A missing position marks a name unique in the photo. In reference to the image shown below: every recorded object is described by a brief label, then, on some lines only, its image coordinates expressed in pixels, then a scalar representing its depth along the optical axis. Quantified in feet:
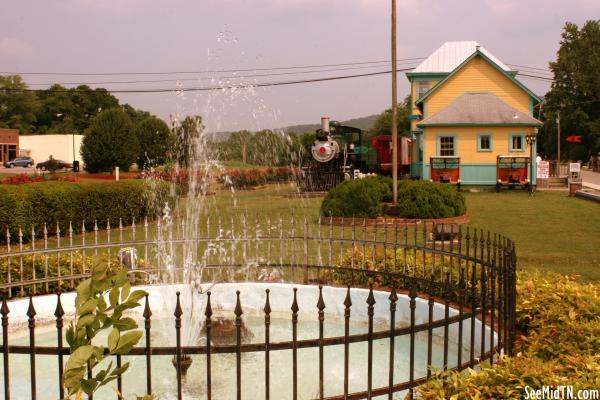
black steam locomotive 110.22
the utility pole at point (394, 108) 64.28
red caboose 132.65
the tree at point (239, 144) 132.37
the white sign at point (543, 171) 112.16
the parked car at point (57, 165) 209.34
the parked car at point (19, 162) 233.35
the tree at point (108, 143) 159.33
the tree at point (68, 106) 332.80
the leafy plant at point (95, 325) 10.53
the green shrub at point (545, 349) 13.44
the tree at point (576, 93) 223.10
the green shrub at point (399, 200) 62.28
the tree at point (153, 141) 187.21
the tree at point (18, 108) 316.40
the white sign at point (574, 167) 116.16
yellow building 109.81
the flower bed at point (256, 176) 142.85
